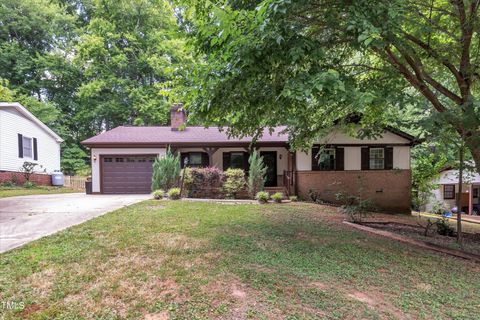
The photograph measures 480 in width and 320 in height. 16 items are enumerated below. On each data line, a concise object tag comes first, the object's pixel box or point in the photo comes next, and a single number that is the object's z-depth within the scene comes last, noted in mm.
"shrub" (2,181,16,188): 14525
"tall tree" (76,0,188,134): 22547
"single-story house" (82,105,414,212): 12383
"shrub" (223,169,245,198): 11219
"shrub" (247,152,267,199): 11336
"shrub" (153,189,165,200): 10359
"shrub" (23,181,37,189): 15419
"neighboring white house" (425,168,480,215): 19656
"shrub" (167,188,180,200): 10305
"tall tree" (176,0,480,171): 3775
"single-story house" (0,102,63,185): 14969
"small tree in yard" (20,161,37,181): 16125
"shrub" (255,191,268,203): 10508
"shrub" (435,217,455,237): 7406
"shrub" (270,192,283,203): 10730
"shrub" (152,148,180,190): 11539
